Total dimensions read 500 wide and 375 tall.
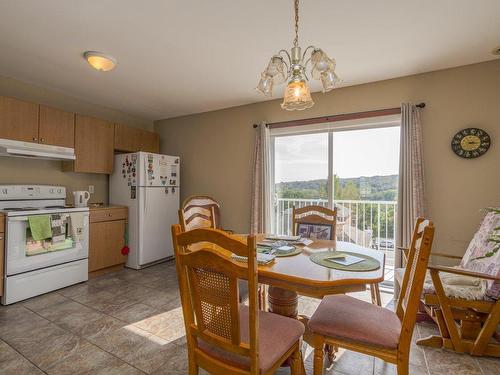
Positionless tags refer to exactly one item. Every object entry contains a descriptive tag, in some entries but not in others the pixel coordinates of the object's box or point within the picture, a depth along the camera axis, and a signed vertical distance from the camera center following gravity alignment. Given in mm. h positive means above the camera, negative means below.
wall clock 2588 +483
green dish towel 2775 -398
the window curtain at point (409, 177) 2803 +150
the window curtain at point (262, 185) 3713 +77
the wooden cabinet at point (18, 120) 2846 +773
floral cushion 1854 -486
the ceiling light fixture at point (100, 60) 2480 +1232
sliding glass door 3369 +181
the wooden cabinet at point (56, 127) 3162 +770
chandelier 1548 +707
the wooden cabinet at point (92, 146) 3545 +611
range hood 2832 +448
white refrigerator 3811 -148
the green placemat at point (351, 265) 1447 -416
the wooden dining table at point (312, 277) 1257 -423
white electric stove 2686 -603
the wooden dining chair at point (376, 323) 1208 -693
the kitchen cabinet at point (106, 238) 3490 -660
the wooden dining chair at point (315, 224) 2482 -317
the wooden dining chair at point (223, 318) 1019 -542
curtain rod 3037 +923
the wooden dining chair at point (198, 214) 2464 -231
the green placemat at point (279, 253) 1702 -409
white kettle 3473 -109
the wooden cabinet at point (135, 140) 4062 +822
